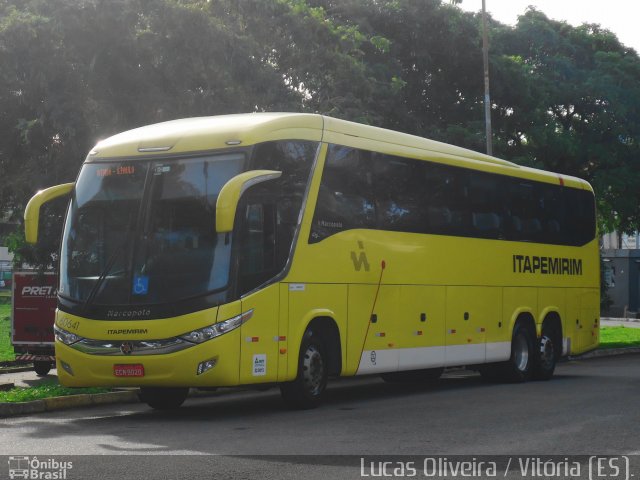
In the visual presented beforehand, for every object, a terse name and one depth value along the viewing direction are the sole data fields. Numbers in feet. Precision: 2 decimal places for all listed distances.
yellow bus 44.34
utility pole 101.19
